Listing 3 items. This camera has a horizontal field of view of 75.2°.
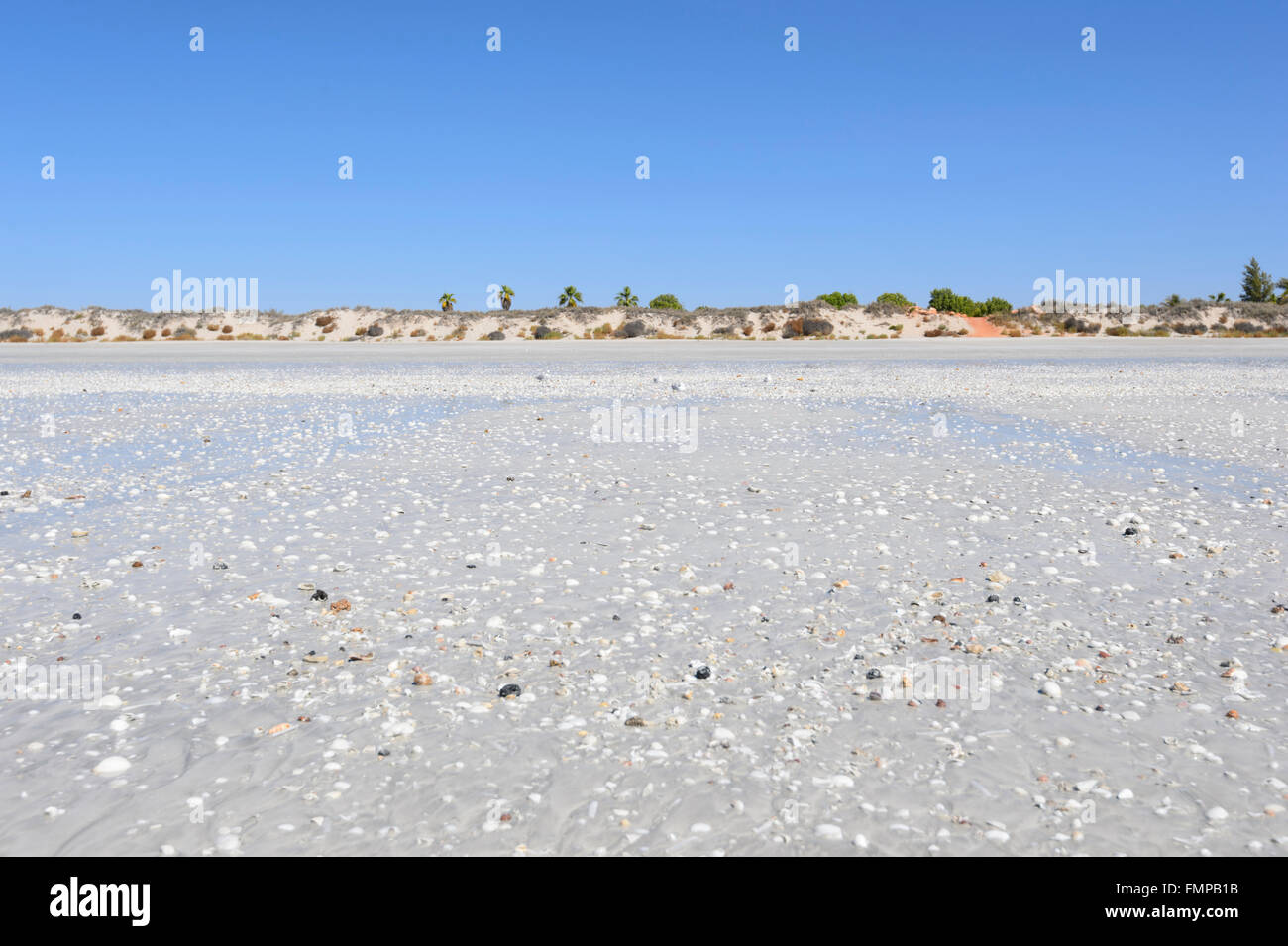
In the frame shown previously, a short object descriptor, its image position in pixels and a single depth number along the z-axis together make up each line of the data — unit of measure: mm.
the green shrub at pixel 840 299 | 92288
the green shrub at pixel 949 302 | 111125
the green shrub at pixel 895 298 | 93681
